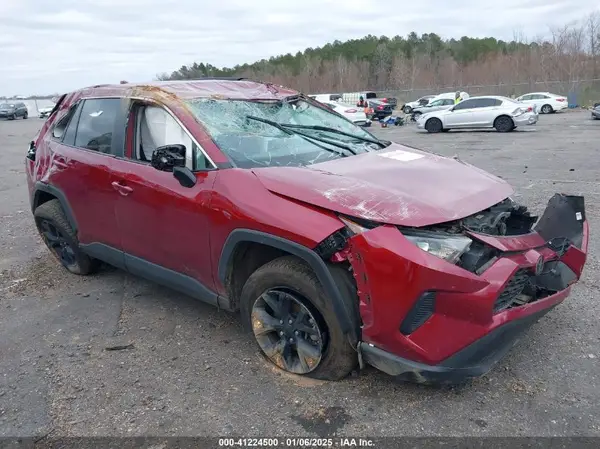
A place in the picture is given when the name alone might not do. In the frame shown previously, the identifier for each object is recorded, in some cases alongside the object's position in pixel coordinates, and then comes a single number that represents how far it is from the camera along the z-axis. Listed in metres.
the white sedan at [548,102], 32.59
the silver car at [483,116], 20.12
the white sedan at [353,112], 23.14
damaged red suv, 2.54
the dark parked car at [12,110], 40.53
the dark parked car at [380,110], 30.47
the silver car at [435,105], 29.55
